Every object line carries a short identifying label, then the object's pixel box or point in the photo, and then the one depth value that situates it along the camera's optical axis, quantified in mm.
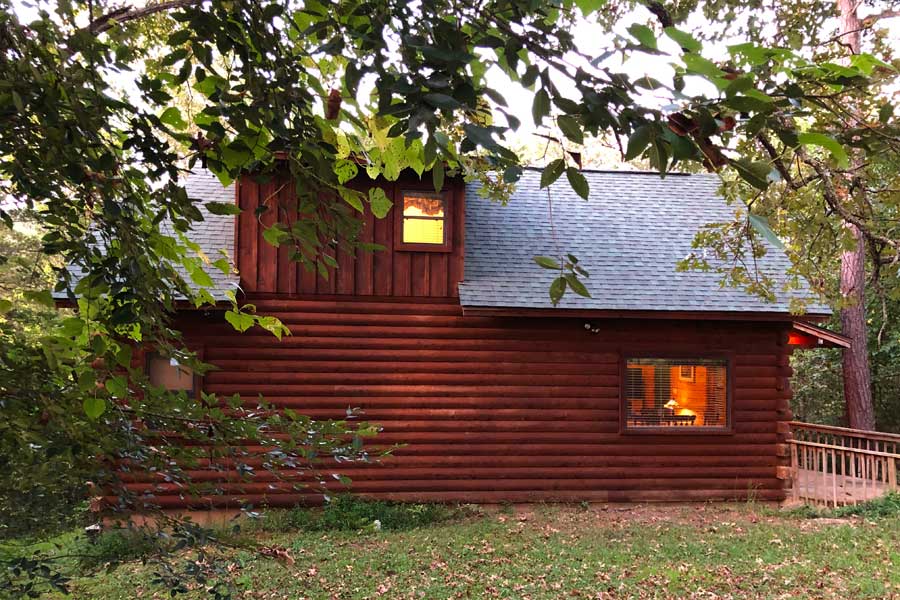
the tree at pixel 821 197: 4168
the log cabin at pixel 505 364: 8984
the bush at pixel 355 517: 8109
